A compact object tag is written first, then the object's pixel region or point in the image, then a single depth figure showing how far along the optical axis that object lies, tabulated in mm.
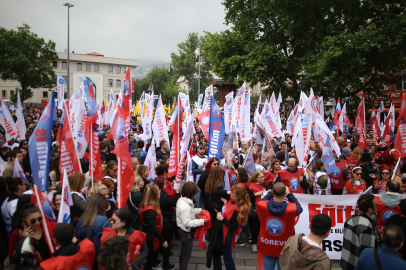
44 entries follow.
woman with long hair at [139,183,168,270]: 4391
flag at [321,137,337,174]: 6680
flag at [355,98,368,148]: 12236
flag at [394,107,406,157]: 7750
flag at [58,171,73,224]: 3641
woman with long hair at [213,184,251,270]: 4391
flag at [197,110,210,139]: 9953
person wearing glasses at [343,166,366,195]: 5977
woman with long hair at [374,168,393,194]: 5985
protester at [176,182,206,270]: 4613
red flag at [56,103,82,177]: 5055
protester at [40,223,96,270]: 2873
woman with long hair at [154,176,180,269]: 4912
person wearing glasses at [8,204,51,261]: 3256
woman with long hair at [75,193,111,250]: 3541
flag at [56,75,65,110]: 17853
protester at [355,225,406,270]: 2941
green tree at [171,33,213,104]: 66812
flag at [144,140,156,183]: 6744
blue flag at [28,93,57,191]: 4234
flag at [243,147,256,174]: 7172
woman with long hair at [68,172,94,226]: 4172
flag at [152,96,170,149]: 9921
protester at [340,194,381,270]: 3670
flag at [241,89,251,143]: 10562
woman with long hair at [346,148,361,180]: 7898
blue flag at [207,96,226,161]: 6727
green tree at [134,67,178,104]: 86300
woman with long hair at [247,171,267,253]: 5473
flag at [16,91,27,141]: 9534
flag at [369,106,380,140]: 13205
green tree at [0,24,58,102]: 40531
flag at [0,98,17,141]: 8500
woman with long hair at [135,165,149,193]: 5613
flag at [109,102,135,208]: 4418
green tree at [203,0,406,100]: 19500
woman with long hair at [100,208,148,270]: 3453
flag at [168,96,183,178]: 6715
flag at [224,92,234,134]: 14235
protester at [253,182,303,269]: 3963
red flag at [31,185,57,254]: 3295
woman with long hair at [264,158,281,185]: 6254
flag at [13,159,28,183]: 4641
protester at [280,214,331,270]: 2982
